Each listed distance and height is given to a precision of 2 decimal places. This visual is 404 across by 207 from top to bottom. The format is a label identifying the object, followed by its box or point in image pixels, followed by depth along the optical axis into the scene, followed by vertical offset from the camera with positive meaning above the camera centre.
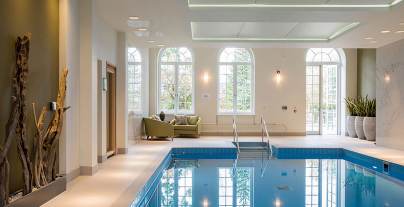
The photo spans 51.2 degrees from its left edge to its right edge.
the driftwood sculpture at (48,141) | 4.99 -0.54
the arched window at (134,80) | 12.49 +0.57
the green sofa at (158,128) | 12.95 -0.93
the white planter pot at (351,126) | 14.37 -0.97
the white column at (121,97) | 9.55 +0.02
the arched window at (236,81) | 14.98 +0.60
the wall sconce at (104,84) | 7.83 +0.26
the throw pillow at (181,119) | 14.08 -0.72
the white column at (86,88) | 6.71 +0.16
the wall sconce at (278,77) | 14.75 +0.73
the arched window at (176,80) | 14.99 +0.64
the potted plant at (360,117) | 13.66 -0.63
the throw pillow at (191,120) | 14.14 -0.74
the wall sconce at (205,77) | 14.72 +0.73
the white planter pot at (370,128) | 13.02 -0.94
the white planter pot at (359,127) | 13.69 -0.95
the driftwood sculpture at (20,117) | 4.06 -0.20
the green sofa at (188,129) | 13.80 -1.02
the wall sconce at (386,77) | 11.12 +0.55
